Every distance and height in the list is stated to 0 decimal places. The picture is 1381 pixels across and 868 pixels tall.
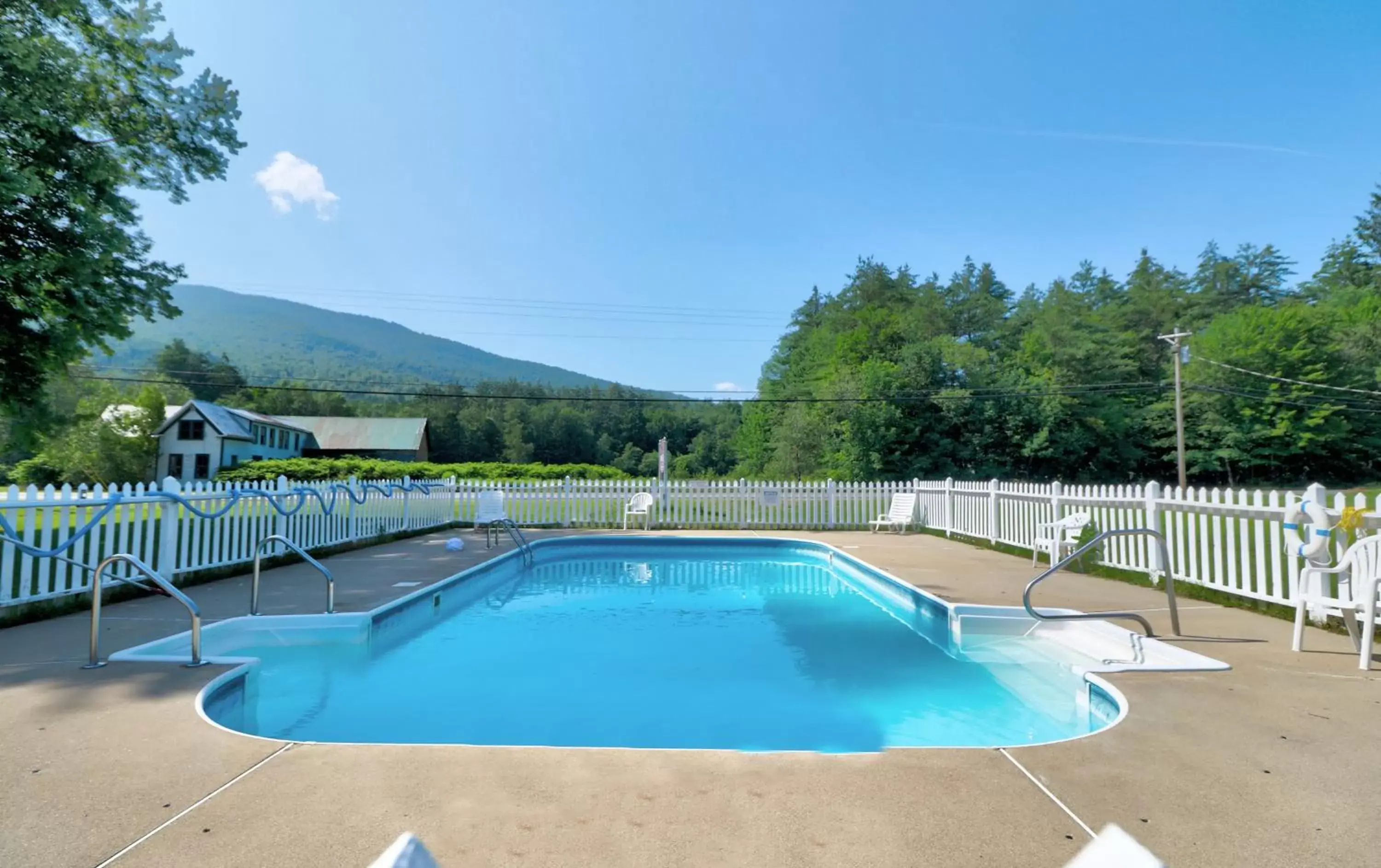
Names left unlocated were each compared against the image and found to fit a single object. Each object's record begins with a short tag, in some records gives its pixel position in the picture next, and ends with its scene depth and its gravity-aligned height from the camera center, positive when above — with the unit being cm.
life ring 420 -42
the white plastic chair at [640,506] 1399 -106
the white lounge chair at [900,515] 1349 -107
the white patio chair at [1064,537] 750 -82
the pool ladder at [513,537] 1017 -138
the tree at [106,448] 2808 -14
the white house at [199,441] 3406 +29
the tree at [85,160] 803 +383
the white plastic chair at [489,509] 1050 -88
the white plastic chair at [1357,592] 356 -71
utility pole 1921 +235
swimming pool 363 -154
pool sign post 1474 -25
